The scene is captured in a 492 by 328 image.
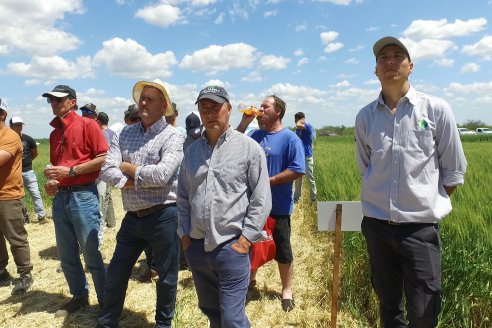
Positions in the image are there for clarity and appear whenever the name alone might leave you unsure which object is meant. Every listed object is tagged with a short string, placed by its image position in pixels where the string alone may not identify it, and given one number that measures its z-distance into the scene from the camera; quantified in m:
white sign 2.88
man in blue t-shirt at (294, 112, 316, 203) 8.02
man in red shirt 3.46
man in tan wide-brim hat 2.94
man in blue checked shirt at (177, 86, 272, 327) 2.28
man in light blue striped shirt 2.21
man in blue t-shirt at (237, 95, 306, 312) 3.50
